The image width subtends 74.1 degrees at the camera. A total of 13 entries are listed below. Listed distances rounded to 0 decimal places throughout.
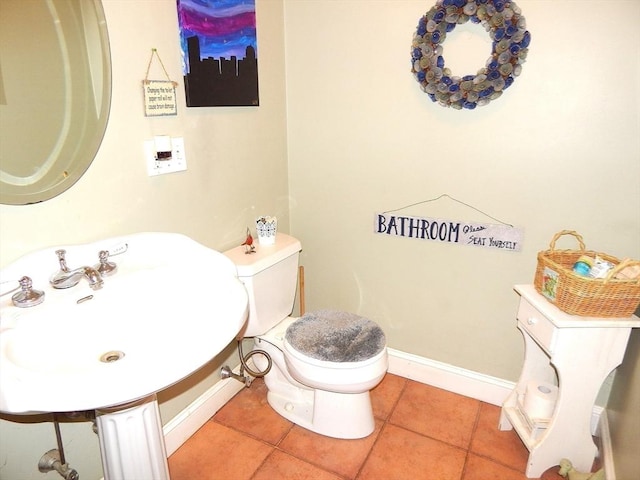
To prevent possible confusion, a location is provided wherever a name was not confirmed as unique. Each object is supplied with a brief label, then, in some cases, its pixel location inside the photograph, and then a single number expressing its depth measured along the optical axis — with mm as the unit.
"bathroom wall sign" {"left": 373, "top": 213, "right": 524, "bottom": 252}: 1736
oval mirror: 1063
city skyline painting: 1496
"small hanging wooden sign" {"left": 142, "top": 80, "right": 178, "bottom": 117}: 1372
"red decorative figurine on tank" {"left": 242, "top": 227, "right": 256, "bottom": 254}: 1763
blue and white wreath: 1493
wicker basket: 1337
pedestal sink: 797
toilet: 1618
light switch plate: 1422
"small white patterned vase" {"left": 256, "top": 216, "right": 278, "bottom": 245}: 1812
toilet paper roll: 1604
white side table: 1419
